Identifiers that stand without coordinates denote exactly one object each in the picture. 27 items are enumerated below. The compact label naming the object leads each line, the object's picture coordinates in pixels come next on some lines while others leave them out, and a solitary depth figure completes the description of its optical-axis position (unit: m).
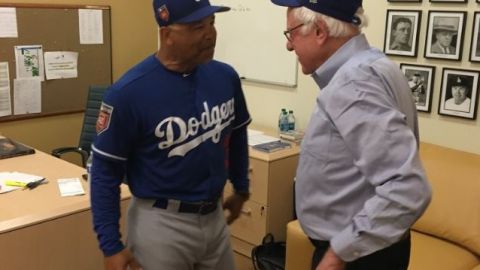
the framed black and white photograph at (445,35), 2.87
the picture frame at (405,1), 3.01
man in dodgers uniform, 1.52
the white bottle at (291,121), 3.73
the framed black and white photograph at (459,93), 2.87
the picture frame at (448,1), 2.83
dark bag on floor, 3.08
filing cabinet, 3.23
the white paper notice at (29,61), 3.85
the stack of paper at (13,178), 2.50
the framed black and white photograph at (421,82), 3.03
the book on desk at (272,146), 3.34
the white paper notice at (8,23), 3.70
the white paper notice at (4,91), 3.79
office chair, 3.82
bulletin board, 3.82
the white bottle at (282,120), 3.71
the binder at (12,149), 3.06
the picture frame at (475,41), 2.79
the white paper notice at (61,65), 4.01
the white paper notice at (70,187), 2.46
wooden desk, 1.94
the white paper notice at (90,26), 4.14
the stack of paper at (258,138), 3.50
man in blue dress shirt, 1.15
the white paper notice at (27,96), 3.89
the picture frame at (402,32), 3.04
